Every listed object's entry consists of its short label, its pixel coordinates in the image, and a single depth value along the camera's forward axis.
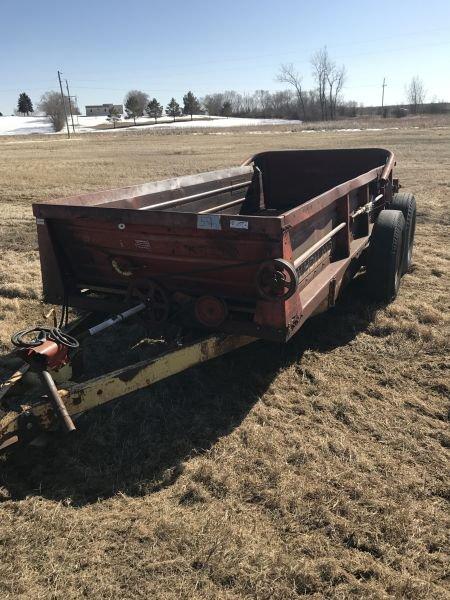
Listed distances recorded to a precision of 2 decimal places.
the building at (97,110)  146.00
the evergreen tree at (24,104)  135.62
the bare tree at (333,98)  98.62
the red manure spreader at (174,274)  2.72
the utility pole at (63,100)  74.12
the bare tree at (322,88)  101.56
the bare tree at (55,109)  82.00
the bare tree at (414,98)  114.79
